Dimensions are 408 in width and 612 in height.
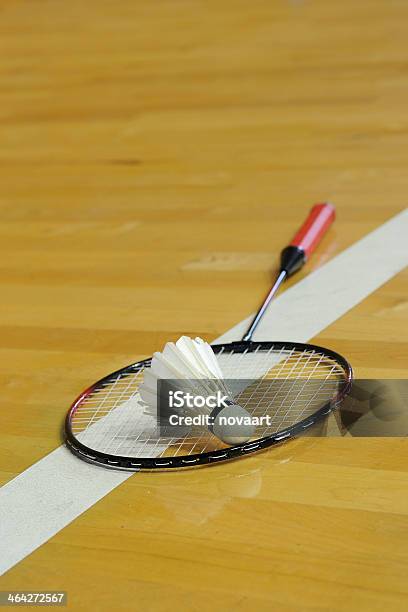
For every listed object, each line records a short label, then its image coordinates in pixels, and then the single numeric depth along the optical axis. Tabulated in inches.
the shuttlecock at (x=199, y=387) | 54.7
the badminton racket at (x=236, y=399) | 54.8
